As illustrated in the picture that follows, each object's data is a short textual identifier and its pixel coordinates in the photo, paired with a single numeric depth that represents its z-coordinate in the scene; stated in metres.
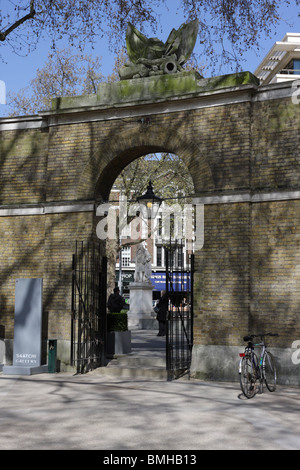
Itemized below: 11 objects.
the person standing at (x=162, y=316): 20.86
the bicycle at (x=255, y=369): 9.72
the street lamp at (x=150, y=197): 13.24
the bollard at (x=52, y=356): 12.73
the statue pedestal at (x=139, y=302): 28.50
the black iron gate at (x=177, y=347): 11.79
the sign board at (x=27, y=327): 12.76
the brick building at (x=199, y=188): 11.58
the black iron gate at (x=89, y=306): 12.72
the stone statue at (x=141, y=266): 29.06
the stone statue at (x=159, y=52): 13.08
